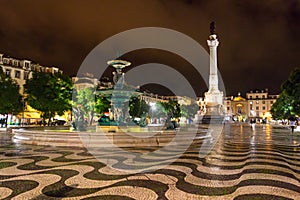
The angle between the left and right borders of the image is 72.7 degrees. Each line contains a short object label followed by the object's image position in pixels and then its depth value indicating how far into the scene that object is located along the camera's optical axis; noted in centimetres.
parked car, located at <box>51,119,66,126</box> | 3610
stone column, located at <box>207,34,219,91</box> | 5188
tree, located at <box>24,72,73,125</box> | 2975
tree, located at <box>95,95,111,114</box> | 3995
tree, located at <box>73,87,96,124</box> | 3147
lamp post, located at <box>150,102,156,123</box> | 5416
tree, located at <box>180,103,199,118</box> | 7552
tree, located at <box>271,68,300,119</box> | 2617
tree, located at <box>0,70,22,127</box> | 2756
